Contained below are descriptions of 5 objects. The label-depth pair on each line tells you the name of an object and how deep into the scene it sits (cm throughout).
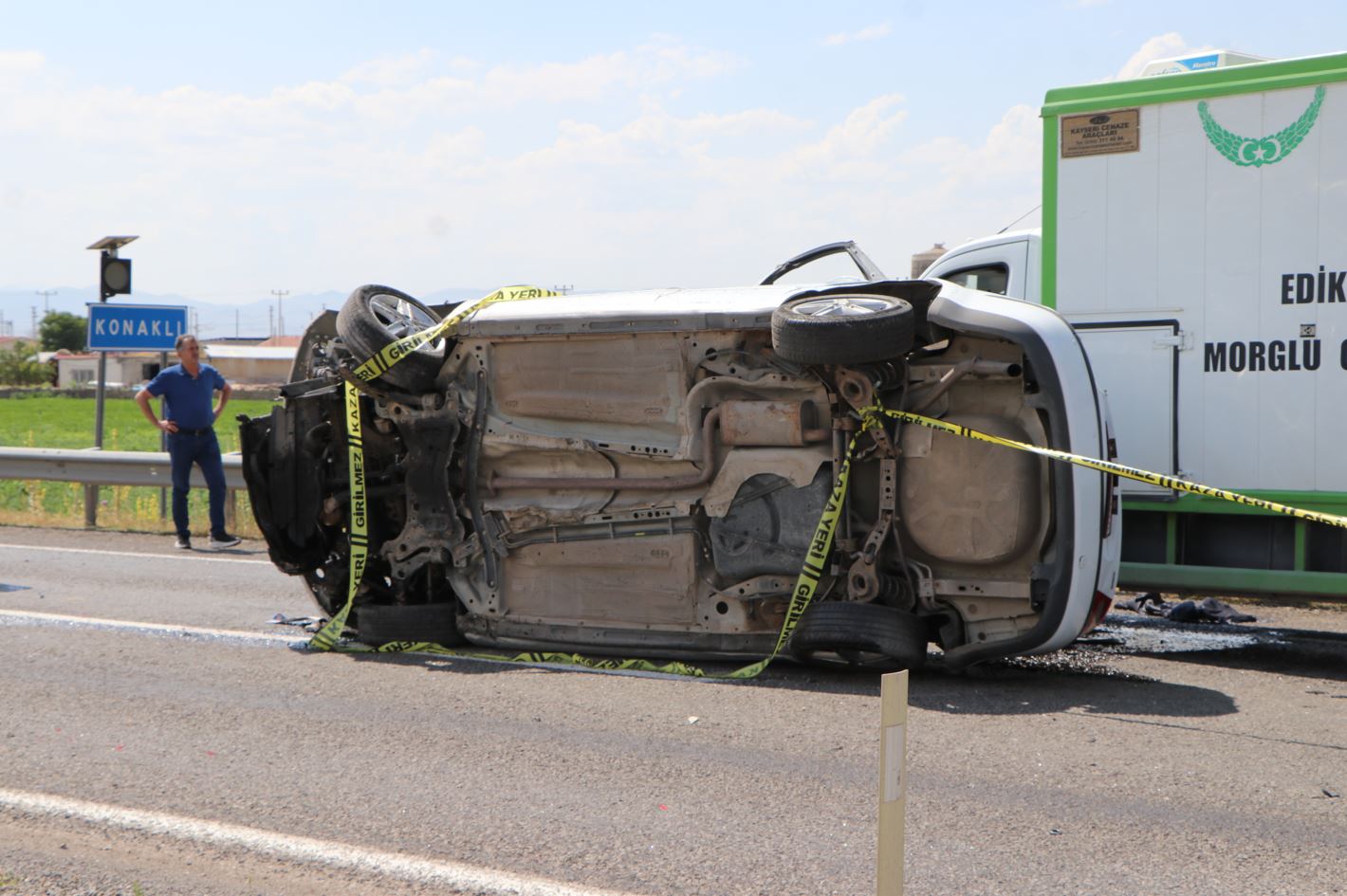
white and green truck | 686
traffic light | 1405
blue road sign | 1427
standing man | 1145
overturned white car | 588
